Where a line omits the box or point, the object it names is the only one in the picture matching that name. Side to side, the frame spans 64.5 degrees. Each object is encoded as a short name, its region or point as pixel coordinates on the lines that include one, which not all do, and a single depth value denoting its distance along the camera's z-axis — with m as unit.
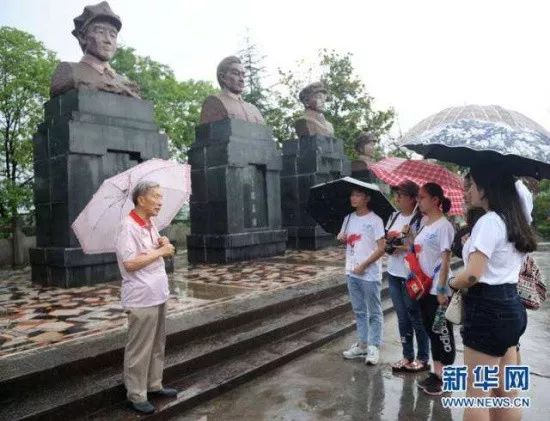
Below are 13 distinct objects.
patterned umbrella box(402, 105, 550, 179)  2.54
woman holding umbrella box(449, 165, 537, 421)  2.39
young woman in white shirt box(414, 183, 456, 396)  3.72
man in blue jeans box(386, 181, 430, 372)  4.20
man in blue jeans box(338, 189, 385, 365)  4.39
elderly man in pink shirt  3.22
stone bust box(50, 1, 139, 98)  8.04
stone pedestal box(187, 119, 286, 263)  10.36
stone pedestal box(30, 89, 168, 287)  7.59
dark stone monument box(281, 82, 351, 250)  13.30
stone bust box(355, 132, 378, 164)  16.47
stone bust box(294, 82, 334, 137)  13.68
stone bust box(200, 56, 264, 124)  10.88
